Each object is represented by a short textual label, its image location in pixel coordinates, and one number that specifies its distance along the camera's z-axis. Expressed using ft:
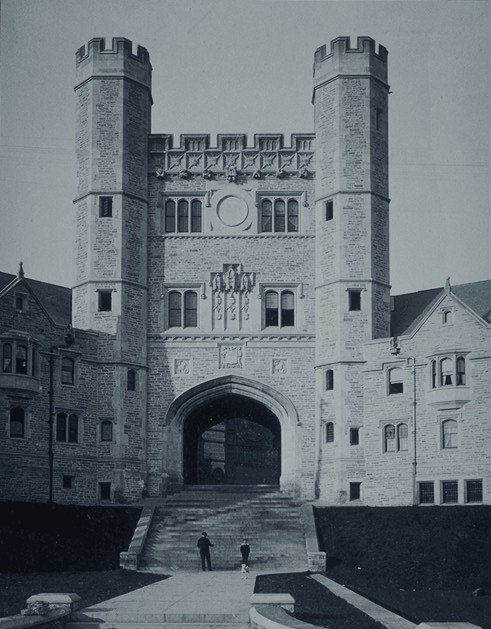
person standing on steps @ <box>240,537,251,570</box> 127.45
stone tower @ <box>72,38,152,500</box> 162.81
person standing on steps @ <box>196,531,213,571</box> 129.37
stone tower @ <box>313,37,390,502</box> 159.63
